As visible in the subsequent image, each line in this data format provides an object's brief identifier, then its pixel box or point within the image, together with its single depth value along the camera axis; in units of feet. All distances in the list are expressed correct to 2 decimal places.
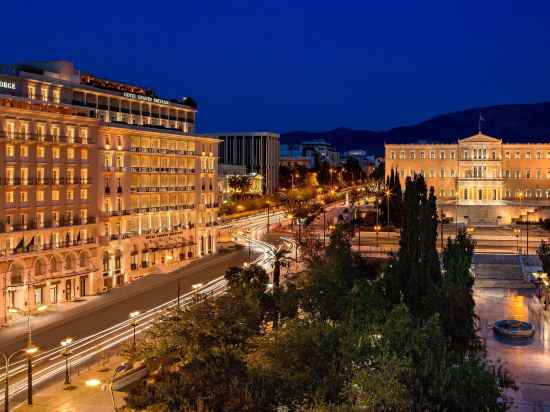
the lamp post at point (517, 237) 284.92
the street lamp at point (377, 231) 281.54
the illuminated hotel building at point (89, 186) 187.11
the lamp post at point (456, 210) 360.15
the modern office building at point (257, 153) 626.64
